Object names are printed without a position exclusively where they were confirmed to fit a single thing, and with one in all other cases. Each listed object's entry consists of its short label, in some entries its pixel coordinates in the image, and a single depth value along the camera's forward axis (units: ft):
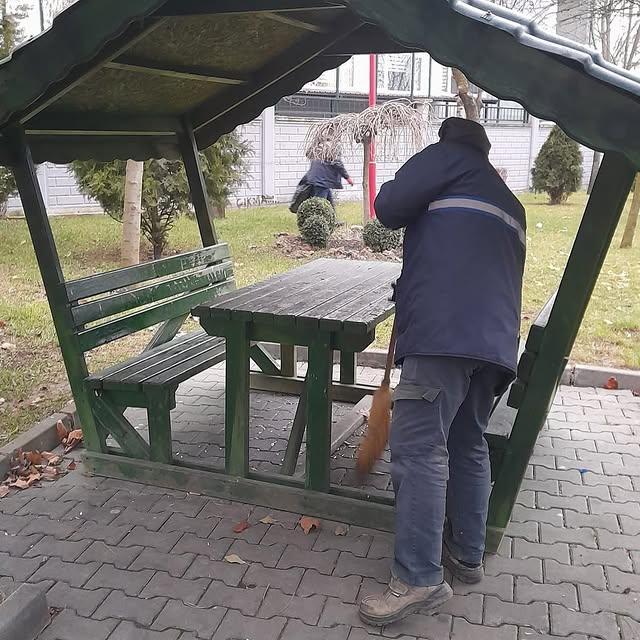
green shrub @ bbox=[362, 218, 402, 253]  35.14
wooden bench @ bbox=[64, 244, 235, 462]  12.34
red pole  38.33
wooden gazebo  7.83
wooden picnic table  11.25
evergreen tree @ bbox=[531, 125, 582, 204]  62.13
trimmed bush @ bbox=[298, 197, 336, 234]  36.40
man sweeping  8.79
